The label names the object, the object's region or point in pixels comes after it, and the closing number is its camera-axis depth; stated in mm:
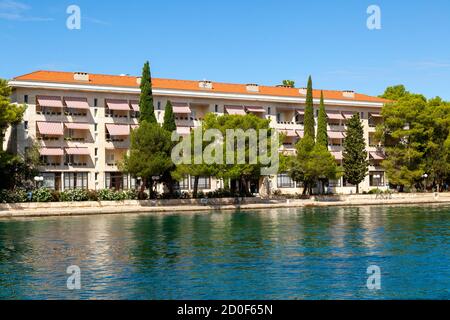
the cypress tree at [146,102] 64750
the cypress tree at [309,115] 74250
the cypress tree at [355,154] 76438
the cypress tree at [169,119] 65875
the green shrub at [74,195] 59031
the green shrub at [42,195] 58000
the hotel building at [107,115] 66438
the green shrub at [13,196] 56147
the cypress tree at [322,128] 74188
